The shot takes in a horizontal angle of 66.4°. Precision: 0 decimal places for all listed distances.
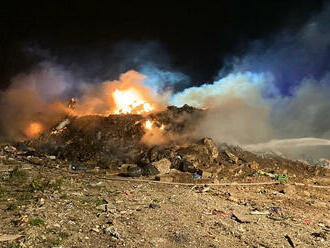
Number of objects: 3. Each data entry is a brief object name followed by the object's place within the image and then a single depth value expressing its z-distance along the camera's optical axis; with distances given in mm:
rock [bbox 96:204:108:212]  7398
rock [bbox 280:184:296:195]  11406
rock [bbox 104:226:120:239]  5451
